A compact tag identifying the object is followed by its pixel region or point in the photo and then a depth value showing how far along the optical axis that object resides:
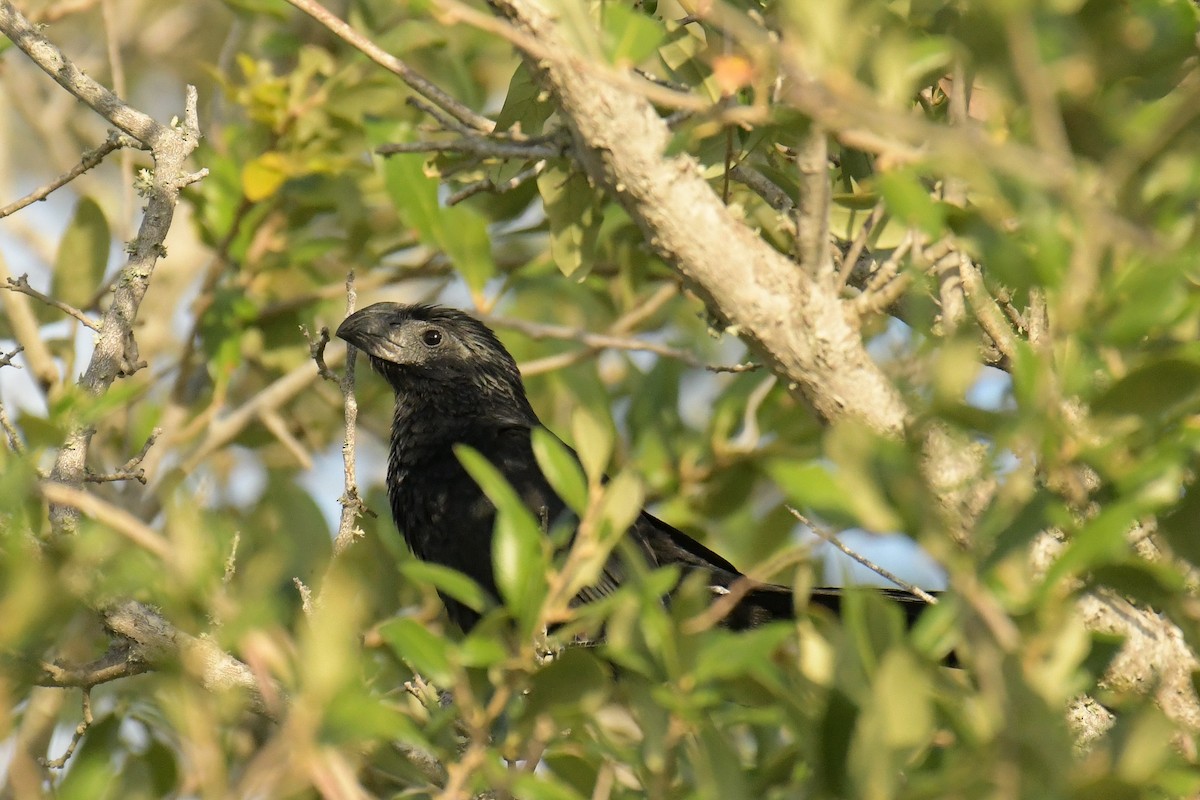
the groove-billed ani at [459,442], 8.45
